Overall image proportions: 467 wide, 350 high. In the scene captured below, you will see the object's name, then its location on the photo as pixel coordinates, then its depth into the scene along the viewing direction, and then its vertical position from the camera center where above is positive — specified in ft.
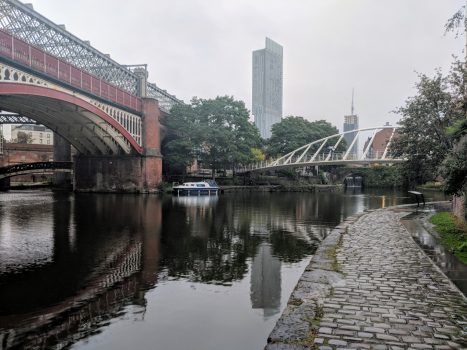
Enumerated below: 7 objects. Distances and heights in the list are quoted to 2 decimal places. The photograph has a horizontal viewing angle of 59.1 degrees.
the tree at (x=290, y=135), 229.66 +23.59
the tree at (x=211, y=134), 173.58 +18.27
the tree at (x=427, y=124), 65.41 +8.80
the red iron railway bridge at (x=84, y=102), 85.92 +18.85
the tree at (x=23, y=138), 279.08 +25.09
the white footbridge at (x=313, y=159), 199.21 +9.58
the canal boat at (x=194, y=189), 150.92 -5.09
